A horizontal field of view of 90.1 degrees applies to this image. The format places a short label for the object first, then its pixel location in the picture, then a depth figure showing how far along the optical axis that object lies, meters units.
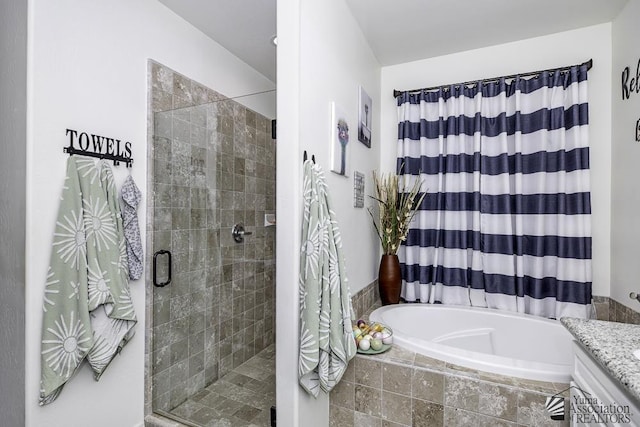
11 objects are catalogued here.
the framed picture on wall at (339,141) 1.71
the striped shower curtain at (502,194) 2.06
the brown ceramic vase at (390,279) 2.32
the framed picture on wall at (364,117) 2.16
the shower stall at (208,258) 1.84
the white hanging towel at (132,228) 1.64
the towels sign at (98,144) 1.44
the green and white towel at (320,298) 1.34
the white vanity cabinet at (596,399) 0.82
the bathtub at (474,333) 1.62
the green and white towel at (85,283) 1.32
